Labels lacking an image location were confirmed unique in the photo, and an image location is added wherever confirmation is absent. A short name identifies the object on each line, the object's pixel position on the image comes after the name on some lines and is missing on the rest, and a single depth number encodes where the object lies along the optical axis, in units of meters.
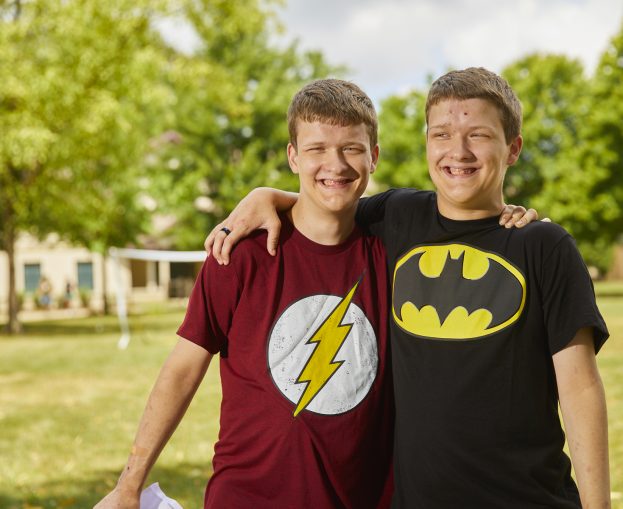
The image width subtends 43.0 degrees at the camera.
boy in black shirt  2.24
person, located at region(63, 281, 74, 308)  36.59
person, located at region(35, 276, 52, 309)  35.97
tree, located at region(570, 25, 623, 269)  33.75
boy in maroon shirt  2.45
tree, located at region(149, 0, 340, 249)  40.12
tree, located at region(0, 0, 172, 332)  19.78
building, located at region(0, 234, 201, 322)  37.06
